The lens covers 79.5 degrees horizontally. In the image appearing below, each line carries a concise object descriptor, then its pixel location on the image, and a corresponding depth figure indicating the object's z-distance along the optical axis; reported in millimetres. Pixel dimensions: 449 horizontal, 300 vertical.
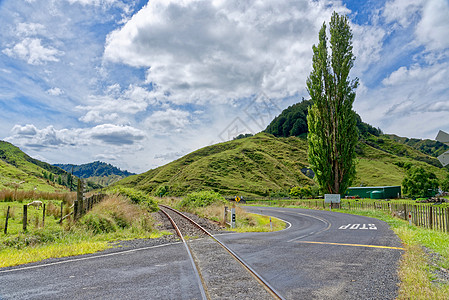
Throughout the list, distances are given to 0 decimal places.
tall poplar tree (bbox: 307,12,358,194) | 35344
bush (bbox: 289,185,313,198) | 78188
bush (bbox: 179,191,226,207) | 28984
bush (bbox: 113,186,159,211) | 24953
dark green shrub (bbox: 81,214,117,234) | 12828
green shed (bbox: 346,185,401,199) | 69250
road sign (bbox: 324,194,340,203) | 34969
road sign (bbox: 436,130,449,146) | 9297
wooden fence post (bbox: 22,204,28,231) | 10992
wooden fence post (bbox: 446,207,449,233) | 15164
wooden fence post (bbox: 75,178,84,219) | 13633
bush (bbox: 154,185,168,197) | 86562
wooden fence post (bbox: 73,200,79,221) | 12992
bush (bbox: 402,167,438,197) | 68438
